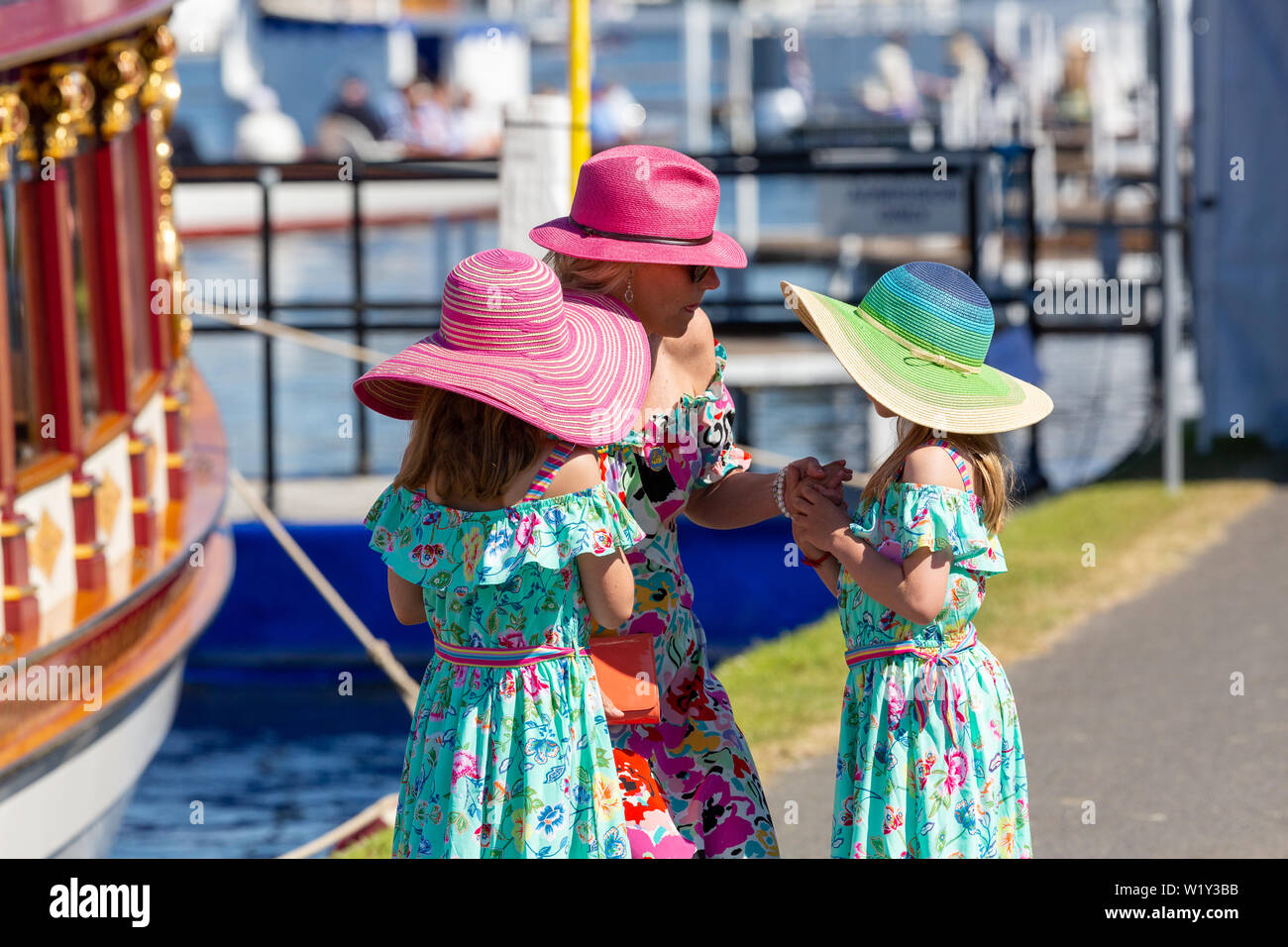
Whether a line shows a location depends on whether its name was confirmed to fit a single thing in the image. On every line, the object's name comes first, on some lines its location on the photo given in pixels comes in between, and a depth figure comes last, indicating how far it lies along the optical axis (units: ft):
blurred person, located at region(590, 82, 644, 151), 71.10
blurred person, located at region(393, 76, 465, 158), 87.10
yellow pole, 15.33
